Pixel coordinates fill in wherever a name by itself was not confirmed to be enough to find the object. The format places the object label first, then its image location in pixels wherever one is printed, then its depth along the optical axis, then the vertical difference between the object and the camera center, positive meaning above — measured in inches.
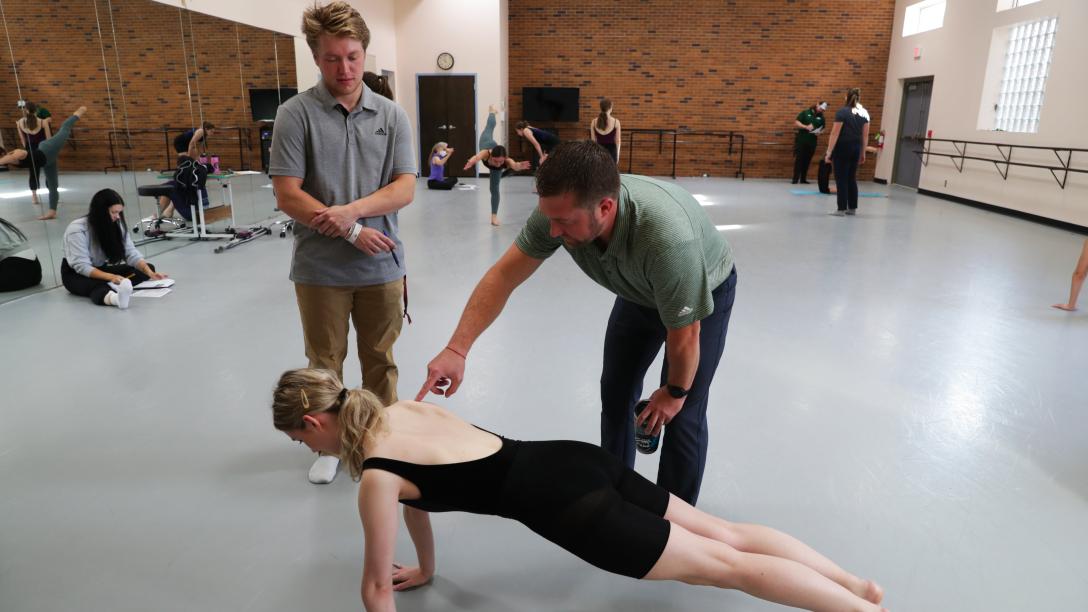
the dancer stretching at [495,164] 302.2 -17.5
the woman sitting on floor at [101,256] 183.8 -36.9
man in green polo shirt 57.4 -15.5
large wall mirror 189.9 +1.9
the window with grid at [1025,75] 351.6 +28.2
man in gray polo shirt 82.4 -9.0
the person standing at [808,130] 514.0 -1.8
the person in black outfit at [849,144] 347.6 -8.0
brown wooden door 524.7 +4.8
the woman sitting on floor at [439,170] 431.5 -30.5
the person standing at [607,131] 411.2 -3.9
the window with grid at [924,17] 469.7 +76.4
